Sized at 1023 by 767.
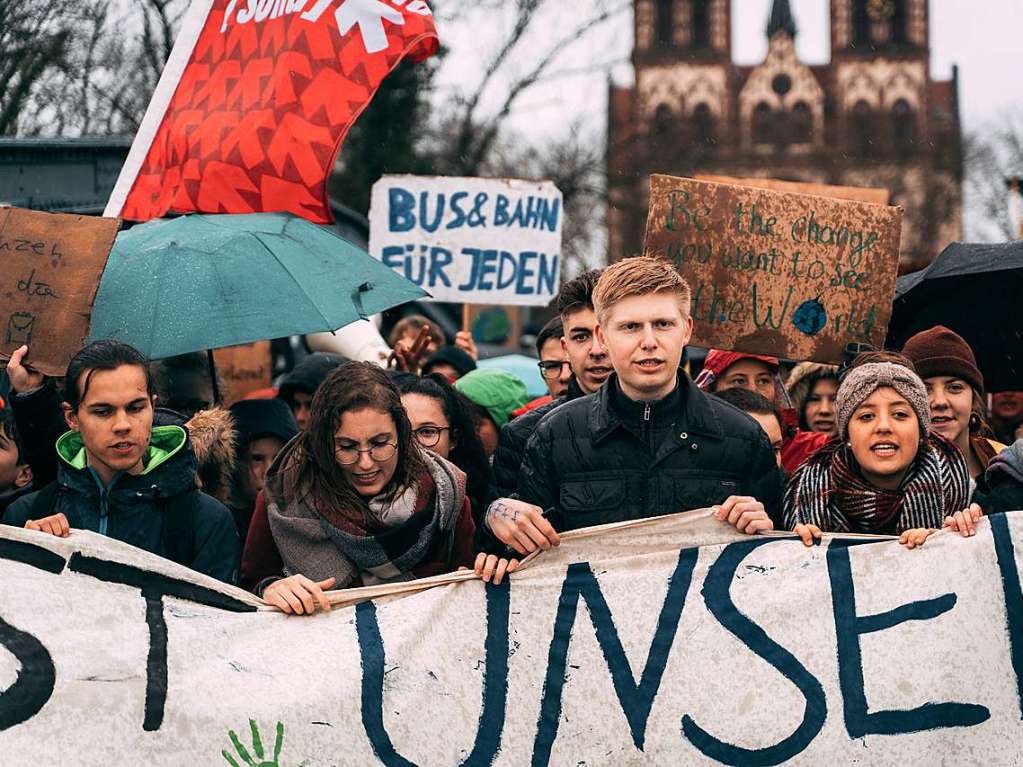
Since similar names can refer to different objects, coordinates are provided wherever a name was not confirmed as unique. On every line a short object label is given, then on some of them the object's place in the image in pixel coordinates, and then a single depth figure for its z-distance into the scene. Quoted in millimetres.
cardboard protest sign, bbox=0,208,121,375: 4398
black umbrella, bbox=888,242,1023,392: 5172
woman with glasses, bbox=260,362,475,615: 3758
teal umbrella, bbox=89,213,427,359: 4609
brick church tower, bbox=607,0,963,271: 59062
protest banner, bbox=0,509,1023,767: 3547
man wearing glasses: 5508
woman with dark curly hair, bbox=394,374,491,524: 4609
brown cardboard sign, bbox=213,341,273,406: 6910
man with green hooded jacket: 3828
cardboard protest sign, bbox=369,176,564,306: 7547
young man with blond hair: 3654
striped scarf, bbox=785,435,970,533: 3723
